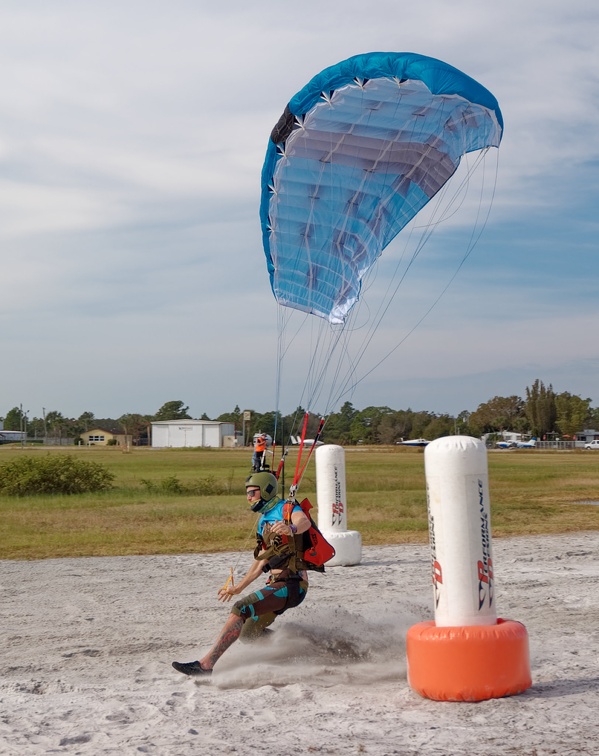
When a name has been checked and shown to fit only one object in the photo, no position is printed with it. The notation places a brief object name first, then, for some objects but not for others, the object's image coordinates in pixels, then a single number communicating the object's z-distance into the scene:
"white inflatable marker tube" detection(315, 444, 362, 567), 12.67
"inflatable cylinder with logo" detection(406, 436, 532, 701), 5.46
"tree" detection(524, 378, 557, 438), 142.12
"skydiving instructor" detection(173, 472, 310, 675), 6.59
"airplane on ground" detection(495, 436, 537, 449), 116.44
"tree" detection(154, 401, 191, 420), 182.12
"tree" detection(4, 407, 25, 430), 196.39
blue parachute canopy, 8.26
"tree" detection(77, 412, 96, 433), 179.38
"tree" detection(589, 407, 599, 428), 160.12
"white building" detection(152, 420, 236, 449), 131.88
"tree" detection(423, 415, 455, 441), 121.06
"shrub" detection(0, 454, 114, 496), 26.95
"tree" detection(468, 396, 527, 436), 153.50
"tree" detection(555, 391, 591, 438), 135.12
